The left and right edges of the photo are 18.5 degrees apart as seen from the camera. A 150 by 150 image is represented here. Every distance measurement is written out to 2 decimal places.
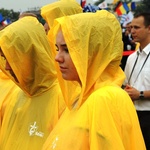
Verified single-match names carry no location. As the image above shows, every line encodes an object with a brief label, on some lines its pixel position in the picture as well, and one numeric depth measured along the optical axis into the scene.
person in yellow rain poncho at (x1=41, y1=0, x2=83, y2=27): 4.44
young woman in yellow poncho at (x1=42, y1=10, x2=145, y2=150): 1.97
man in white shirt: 4.12
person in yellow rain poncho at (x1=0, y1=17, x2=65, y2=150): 2.75
